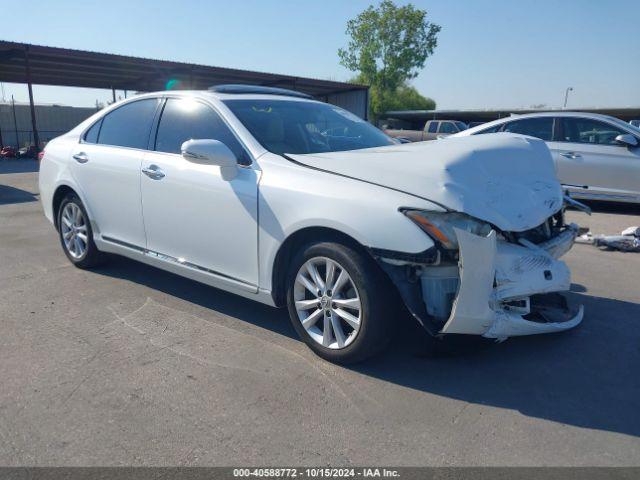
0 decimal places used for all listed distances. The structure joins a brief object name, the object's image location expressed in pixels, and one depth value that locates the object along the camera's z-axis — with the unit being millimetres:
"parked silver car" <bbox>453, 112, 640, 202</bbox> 7977
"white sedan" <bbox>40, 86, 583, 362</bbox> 2828
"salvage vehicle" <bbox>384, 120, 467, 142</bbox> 24969
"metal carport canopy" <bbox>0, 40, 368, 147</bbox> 19172
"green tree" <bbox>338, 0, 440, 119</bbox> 56906
